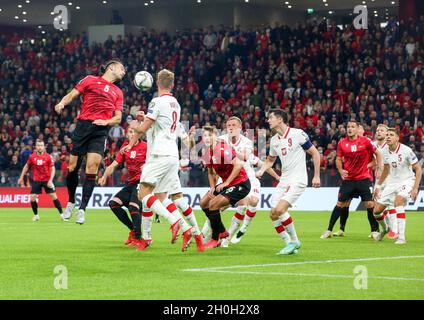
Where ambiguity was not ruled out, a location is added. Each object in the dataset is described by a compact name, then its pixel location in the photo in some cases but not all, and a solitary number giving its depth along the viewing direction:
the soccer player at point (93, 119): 16.34
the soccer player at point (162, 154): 14.06
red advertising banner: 36.78
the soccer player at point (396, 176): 17.66
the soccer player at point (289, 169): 14.18
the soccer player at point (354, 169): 19.34
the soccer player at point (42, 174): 27.80
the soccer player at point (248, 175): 15.93
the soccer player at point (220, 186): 15.29
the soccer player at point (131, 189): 16.66
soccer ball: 15.37
